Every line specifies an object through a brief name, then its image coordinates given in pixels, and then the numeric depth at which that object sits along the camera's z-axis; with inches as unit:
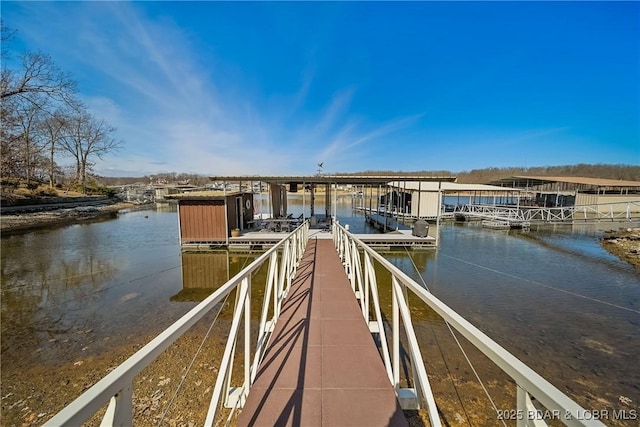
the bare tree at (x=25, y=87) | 638.0
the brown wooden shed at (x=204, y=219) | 446.6
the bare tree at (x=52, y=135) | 1140.7
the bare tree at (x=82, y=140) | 1332.4
